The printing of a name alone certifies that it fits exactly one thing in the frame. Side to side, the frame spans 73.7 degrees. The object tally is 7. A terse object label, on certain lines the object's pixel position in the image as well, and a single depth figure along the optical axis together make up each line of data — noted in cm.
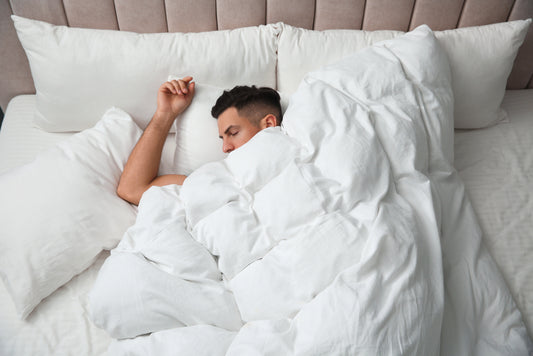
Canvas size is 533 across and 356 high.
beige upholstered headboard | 135
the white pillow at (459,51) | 137
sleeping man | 121
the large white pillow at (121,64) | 129
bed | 84
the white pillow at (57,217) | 97
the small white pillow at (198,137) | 130
